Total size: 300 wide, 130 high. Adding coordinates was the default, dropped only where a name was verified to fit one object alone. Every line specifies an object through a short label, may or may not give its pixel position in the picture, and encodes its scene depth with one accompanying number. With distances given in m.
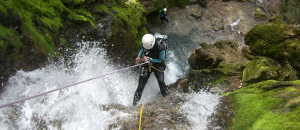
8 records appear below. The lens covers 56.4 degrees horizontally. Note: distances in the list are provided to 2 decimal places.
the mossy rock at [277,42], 9.85
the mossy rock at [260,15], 19.50
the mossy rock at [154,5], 15.61
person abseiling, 8.20
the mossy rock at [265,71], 8.50
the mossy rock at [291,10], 17.37
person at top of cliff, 16.44
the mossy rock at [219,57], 10.56
